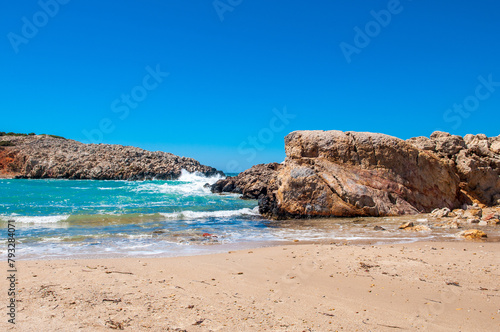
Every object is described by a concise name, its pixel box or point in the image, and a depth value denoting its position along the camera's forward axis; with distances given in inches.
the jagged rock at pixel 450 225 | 411.8
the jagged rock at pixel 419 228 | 395.8
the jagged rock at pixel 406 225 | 411.8
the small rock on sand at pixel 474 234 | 339.6
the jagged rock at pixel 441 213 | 498.2
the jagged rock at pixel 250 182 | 1196.5
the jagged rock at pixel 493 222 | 428.5
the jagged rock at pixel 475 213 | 482.9
